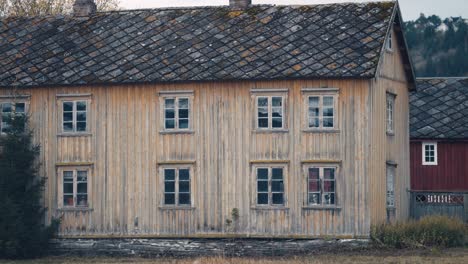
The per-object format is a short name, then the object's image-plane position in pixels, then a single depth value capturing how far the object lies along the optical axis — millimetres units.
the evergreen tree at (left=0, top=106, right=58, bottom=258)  45625
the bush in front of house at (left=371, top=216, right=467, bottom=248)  45062
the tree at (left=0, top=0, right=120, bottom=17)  70500
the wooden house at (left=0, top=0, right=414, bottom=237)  45375
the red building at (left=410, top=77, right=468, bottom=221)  57469
